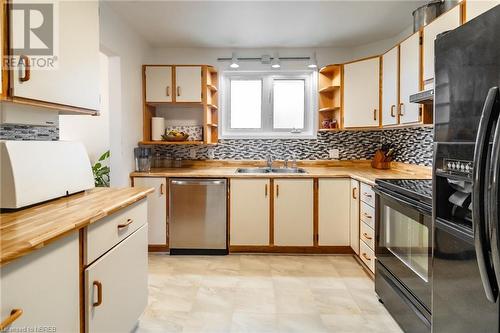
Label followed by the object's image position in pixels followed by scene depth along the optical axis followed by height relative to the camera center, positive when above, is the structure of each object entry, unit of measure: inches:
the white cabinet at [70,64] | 55.8 +20.3
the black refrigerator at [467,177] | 41.4 -2.5
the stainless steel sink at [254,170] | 157.9 -5.2
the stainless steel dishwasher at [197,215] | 138.9 -23.7
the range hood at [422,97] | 76.4 +15.3
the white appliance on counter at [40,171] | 55.3 -2.4
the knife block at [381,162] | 151.2 -1.1
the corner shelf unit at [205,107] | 150.6 +25.0
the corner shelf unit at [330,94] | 149.8 +31.5
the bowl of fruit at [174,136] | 152.9 +10.7
